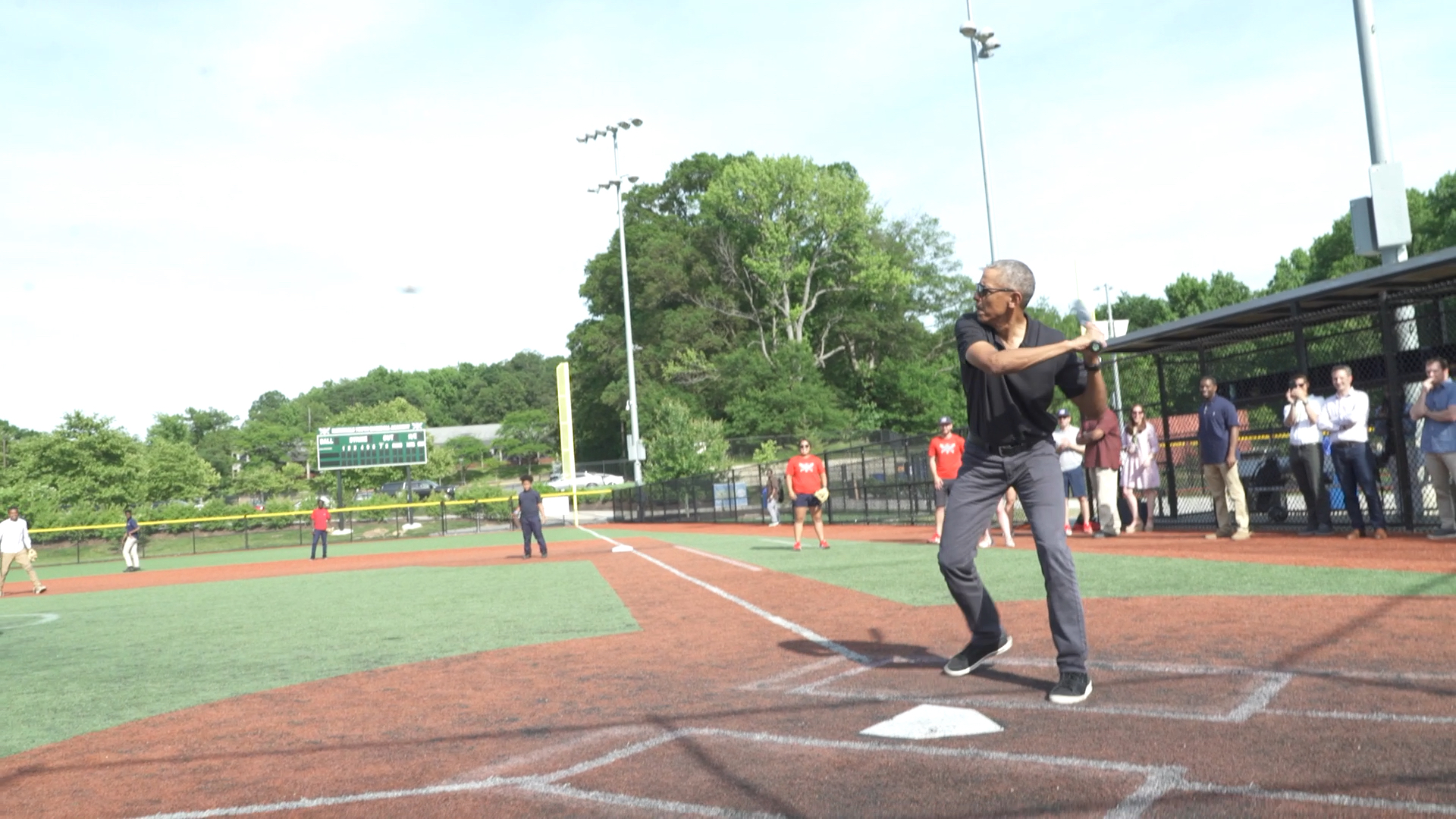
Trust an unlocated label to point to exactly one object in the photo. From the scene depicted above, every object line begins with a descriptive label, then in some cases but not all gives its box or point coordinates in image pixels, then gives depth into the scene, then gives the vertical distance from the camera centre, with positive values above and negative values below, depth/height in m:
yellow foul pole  41.47 +2.74
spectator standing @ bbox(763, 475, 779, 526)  30.62 -0.69
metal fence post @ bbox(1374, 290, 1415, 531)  12.40 +0.21
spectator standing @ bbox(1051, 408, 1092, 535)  14.46 -0.13
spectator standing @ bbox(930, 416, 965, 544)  14.32 +0.05
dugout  12.48 +1.08
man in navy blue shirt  12.83 -0.08
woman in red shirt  16.89 -0.12
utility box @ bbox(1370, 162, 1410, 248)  11.88 +2.42
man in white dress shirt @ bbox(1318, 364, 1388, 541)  11.84 -0.10
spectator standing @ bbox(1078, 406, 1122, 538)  14.99 -0.32
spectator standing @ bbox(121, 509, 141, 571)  31.44 -0.70
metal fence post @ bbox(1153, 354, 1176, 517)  17.17 -0.12
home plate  4.64 -1.15
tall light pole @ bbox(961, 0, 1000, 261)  24.36 +9.59
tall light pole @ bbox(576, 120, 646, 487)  44.88 +4.43
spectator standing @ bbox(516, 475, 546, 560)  22.70 -0.40
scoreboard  52.34 +2.76
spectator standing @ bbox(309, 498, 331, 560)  32.12 -0.48
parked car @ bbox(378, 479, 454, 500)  59.71 +0.77
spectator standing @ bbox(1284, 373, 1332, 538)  12.53 -0.19
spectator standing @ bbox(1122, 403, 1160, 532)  15.23 -0.19
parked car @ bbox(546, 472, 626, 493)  68.44 +0.41
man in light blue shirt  10.95 -0.06
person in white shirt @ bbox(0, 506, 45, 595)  20.72 -0.24
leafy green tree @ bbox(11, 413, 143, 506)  60.62 +3.56
